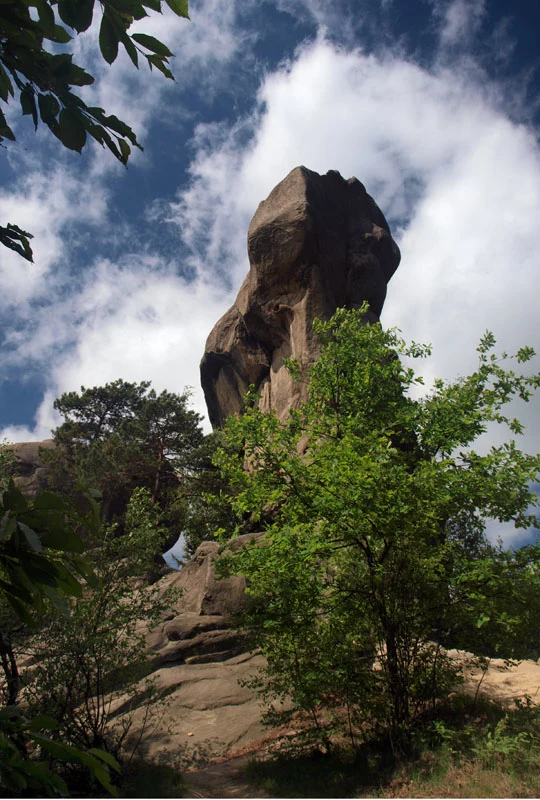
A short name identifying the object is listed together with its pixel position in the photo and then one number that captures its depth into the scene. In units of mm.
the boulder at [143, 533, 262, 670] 14273
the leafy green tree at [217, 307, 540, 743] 6965
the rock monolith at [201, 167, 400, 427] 25891
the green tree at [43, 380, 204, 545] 23938
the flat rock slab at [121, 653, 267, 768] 9812
